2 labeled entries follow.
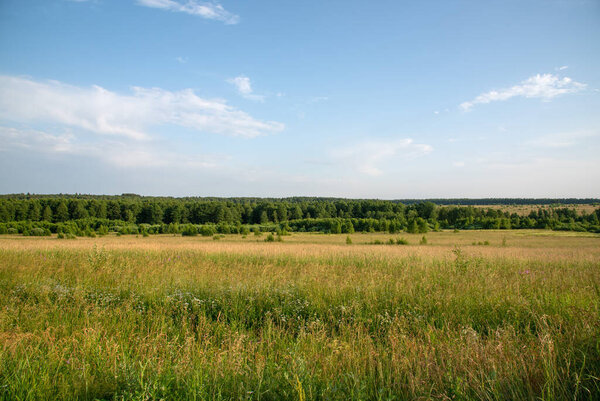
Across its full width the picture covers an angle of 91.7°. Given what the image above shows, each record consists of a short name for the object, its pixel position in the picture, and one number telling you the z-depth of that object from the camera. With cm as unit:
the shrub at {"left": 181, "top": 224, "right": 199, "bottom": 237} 7006
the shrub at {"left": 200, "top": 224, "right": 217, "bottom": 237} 6926
